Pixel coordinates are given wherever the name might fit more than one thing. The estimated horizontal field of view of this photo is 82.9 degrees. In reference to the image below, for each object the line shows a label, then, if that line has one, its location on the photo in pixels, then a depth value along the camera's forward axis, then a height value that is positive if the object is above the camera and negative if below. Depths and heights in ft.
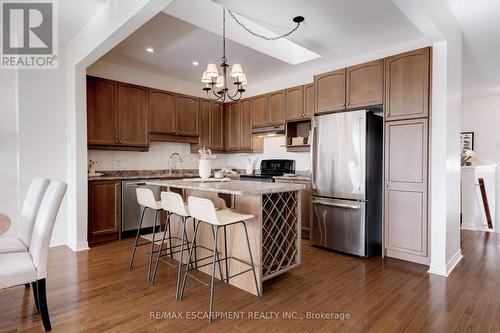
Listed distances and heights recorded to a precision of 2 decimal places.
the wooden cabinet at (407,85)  10.04 +2.85
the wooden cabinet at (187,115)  16.66 +2.78
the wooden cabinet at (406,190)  10.19 -1.06
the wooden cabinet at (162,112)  15.48 +2.80
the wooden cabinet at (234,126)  18.44 +2.34
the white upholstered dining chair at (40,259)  6.12 -2.22
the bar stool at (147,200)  9.28 -1.30
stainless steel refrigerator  11.12 -0.82
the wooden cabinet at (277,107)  15.83 +3.10
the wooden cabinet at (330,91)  12.25 +3.14
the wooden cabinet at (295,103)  14.93 +3.16
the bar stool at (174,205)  8.12 -1.28
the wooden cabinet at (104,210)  12.75 -2.25
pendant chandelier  9.56 +3.03
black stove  16.11 -0.44
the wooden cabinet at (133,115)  14.24 +2.44
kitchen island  8.14 -2.12
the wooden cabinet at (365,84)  11.19 +3.16
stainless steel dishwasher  13.60 -2.25
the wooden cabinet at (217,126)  18.56 +2.40
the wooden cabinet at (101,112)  13.23 +2.38
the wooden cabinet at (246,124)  17.74 +2.39
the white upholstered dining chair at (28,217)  7.62 -1.52
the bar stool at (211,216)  7.12 -1.50
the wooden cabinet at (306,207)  13.64 -2.22
